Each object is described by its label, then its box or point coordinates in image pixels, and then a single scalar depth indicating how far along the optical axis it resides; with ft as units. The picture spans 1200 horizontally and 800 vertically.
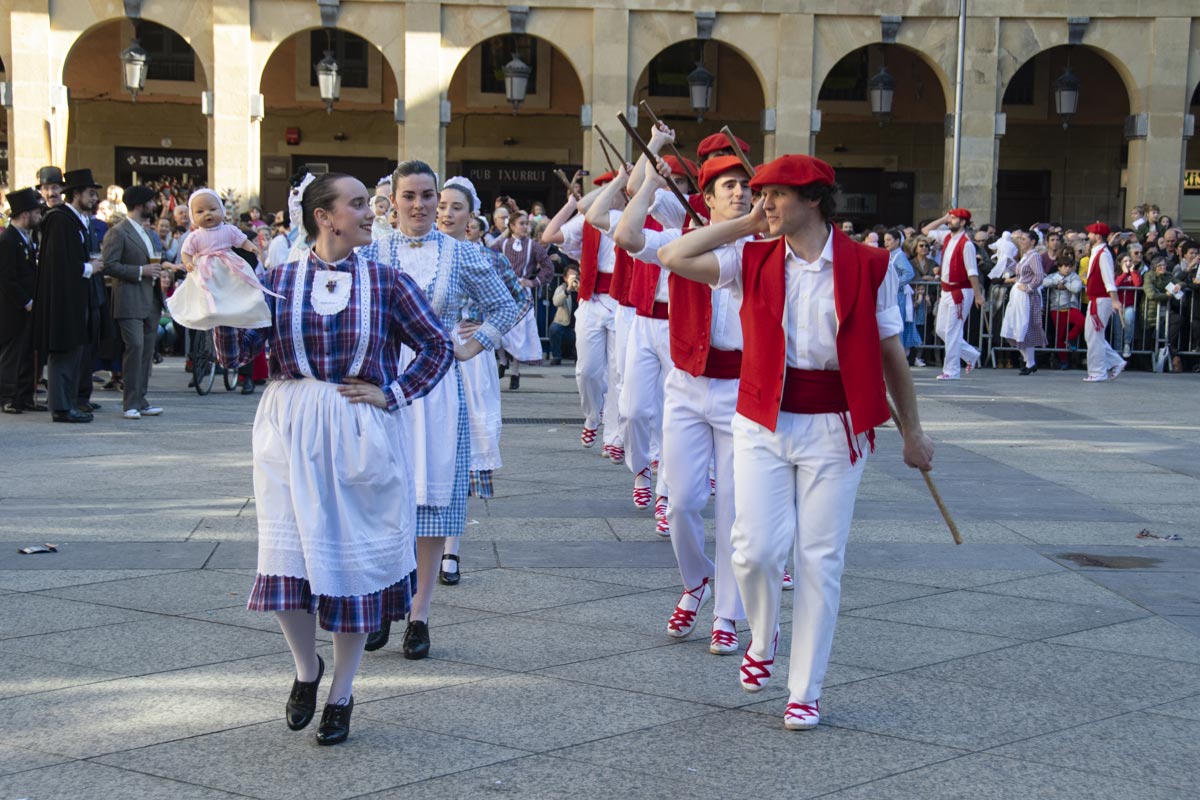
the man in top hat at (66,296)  44.73
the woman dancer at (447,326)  20.48
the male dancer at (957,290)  66.85
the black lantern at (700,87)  96.32
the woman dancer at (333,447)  16.10
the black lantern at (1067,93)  97.76
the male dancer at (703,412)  21.36
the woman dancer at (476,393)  22.91
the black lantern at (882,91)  96.89
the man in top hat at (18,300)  46.09
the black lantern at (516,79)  97.19
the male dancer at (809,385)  17.15
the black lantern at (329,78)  95.61
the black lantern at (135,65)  90.12
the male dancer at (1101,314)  67.41
